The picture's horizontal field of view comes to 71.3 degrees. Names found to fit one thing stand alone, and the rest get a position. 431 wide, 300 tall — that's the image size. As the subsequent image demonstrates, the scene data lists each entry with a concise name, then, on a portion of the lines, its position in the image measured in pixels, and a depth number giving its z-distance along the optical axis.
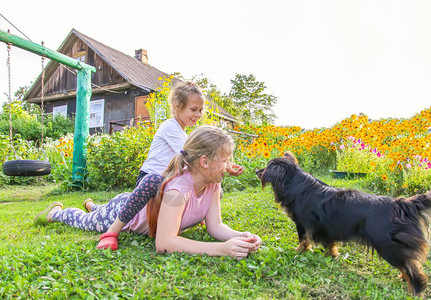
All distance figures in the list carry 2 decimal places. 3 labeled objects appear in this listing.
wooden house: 16.03
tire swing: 4.64
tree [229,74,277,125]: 30.91
